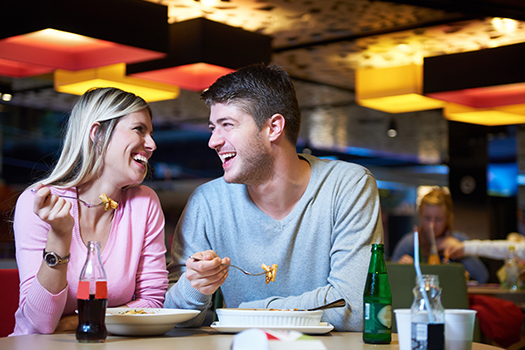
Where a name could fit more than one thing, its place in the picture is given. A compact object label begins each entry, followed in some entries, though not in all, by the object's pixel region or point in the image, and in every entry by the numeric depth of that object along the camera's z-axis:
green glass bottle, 1.33
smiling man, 1.88
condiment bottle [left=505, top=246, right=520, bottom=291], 4.59
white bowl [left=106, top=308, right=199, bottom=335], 1.37
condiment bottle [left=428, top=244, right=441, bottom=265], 4.21
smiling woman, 1.74
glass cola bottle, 1.29
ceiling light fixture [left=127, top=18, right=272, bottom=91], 4.55
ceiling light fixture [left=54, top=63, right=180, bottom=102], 4.93
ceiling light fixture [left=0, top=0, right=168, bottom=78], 3.74
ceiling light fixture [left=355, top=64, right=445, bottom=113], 5.52
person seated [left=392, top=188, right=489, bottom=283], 4.88
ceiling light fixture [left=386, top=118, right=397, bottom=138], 9.65
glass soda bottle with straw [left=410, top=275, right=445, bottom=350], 1.07
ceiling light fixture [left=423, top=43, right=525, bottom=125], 4.93
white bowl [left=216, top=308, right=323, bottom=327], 1.39
